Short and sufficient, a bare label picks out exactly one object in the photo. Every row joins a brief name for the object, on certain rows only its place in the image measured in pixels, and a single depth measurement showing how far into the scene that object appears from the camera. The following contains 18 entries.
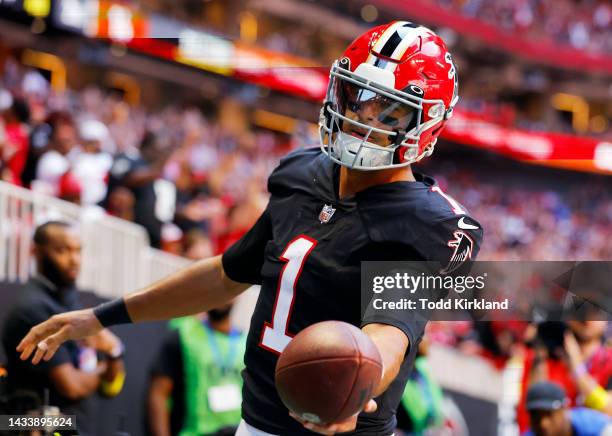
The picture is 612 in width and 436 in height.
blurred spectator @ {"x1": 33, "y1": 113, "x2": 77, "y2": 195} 12.93
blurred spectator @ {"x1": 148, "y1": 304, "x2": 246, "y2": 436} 9.28
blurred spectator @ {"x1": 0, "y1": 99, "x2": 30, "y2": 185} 12.46
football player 4.41
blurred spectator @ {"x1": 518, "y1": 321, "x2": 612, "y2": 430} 8.79
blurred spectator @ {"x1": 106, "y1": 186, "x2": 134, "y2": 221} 13.41
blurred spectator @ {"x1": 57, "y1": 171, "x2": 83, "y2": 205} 12.41
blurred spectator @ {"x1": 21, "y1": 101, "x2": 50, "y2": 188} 13.15
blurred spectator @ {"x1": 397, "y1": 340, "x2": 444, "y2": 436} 11.12
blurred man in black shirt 6.83
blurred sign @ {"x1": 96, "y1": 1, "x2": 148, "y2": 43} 24.87
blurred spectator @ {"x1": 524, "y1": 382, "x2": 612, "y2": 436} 8.56
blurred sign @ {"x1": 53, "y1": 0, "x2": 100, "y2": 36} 20.92
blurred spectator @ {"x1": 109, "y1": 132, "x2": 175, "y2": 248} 13.42
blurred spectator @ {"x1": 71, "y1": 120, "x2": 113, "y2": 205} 13.01
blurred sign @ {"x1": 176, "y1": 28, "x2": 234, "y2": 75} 33.00
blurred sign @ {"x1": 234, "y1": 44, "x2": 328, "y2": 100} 38.31
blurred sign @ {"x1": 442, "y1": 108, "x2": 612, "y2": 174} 58.66
